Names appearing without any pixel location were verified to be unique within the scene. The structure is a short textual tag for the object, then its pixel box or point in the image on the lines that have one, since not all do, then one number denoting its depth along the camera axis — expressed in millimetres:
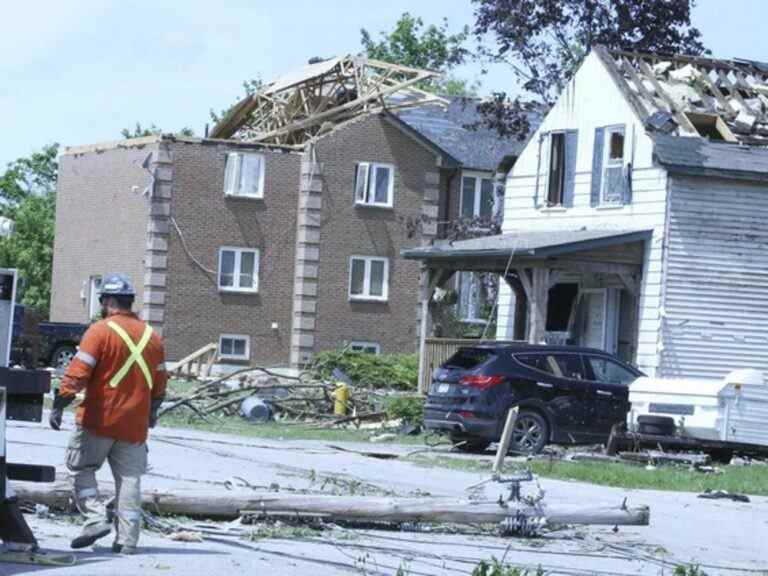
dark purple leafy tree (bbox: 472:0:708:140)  49312
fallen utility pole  13836
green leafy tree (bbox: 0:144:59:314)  71688
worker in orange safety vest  12164
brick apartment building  50875
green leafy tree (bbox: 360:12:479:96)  82688
